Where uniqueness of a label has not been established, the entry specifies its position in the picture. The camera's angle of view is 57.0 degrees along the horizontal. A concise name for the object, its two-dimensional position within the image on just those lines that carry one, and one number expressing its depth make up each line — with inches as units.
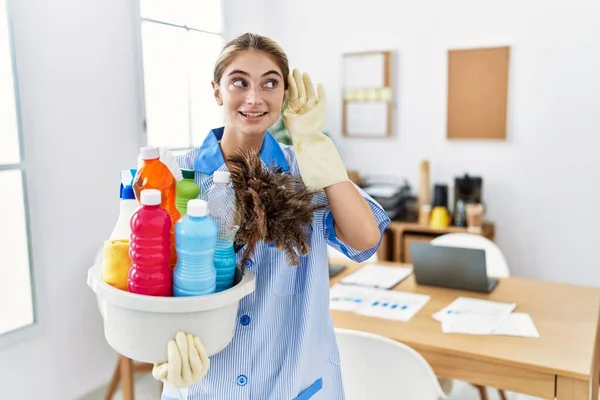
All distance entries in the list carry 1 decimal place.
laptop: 74.7
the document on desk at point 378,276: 82.1
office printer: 127.1
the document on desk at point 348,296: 73.0
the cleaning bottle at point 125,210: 34.2
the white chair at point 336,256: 101.0
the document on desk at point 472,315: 63.9
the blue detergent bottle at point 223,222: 34.0
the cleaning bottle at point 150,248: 30.6
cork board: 123.6
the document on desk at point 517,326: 62.3
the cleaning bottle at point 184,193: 35.5
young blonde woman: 38.9
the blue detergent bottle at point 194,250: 30.5
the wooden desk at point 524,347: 55.0
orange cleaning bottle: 33.1
